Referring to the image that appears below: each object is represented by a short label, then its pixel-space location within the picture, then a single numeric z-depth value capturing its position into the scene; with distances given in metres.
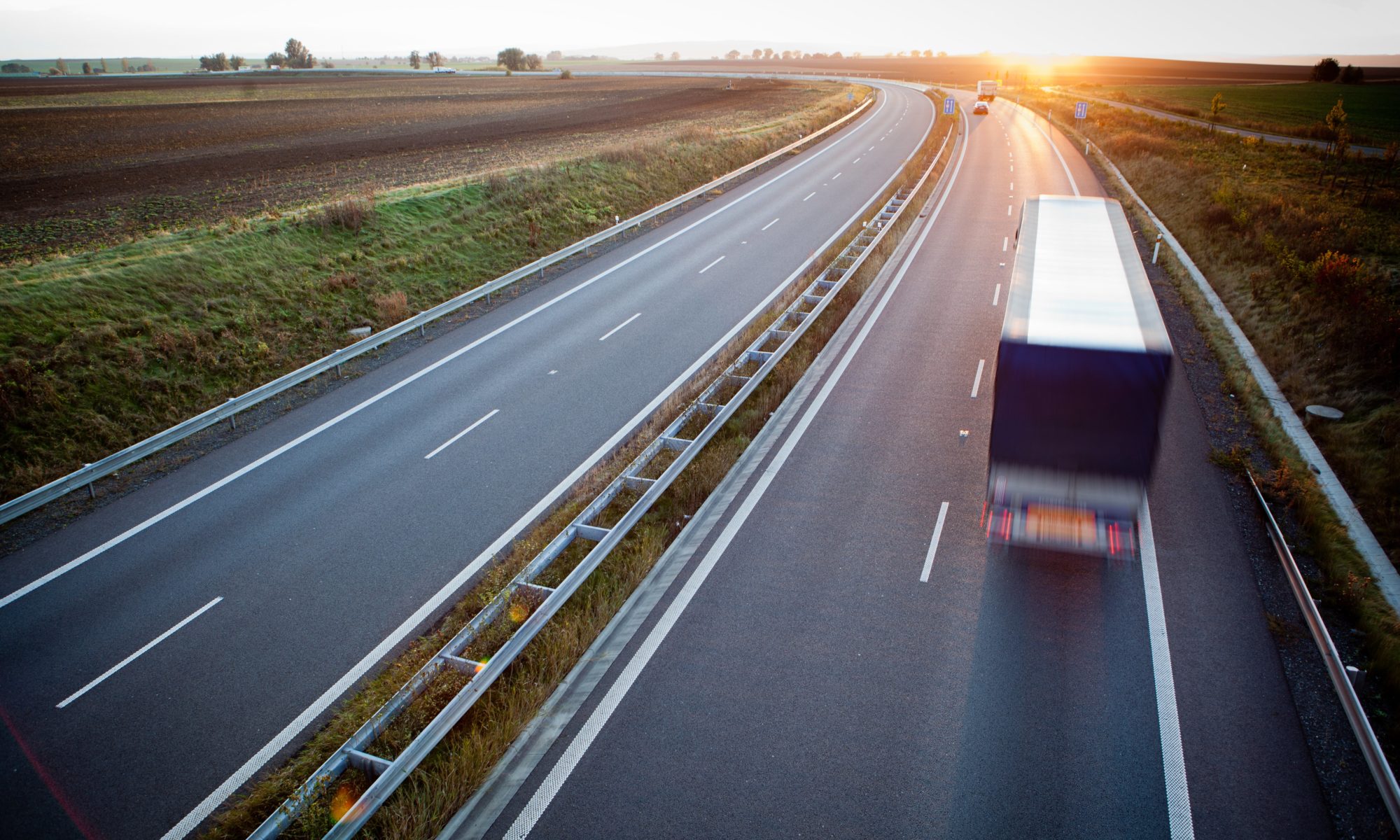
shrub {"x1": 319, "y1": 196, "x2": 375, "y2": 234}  22.72
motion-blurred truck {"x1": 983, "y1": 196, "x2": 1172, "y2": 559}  8.95
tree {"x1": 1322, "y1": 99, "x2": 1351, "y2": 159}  32.78
